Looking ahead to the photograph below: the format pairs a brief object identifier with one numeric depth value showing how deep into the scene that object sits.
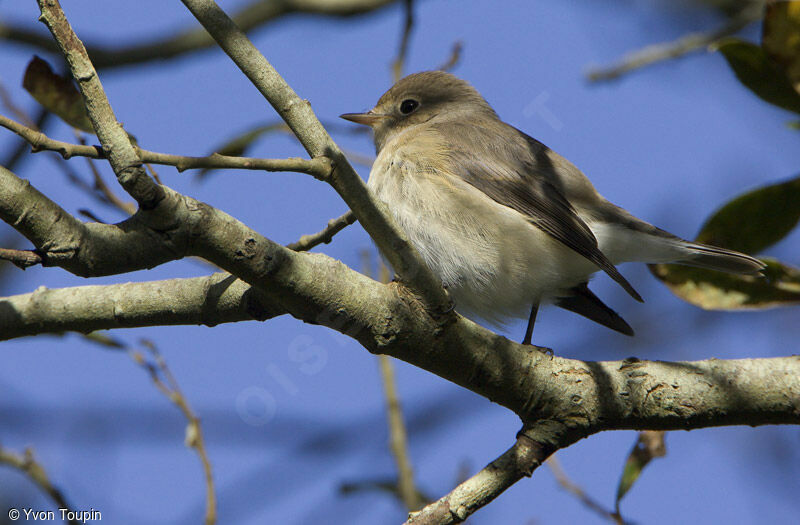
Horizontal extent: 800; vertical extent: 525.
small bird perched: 7.62
